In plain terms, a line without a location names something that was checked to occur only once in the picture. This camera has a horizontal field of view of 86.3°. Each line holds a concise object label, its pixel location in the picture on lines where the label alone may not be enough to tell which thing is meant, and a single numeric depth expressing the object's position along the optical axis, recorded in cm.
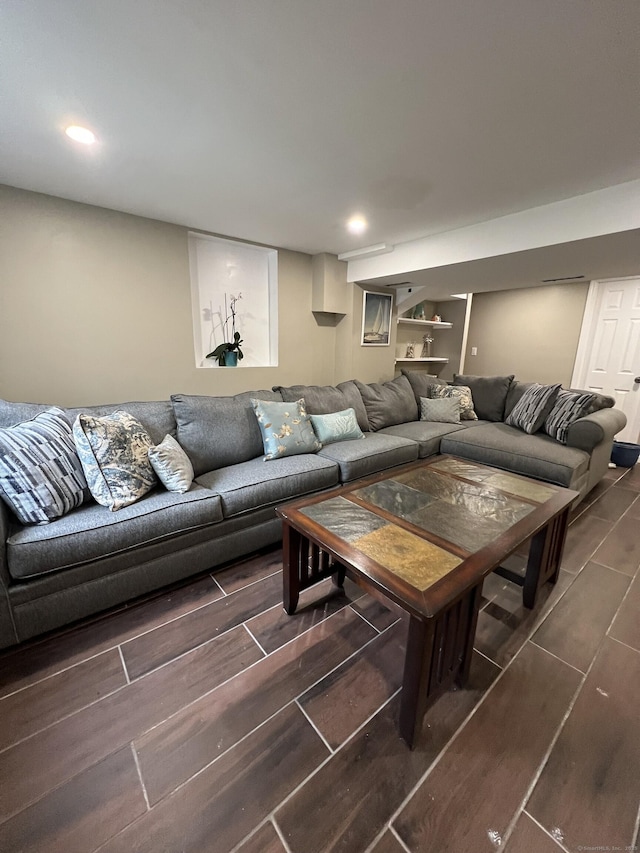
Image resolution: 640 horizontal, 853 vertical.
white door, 390
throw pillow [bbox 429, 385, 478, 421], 368
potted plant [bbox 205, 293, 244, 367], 339
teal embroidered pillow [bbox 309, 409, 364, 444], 274
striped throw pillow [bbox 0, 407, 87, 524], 143
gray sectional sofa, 140
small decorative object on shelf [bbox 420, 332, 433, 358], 539
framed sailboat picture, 410
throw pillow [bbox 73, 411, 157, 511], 165
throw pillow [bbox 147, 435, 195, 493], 184
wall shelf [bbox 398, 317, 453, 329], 466
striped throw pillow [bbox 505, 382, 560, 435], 302
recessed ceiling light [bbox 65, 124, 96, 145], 160
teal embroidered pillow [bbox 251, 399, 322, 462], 240
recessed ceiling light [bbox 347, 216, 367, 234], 266
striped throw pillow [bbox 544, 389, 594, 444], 278
